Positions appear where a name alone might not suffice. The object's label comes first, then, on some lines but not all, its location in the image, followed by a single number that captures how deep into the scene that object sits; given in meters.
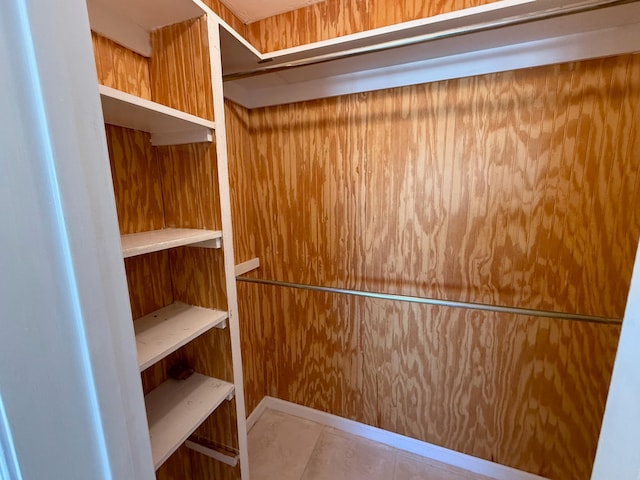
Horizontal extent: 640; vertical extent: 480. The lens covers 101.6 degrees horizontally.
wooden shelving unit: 0.83
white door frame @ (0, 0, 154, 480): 0.31
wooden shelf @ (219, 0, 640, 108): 0.95
